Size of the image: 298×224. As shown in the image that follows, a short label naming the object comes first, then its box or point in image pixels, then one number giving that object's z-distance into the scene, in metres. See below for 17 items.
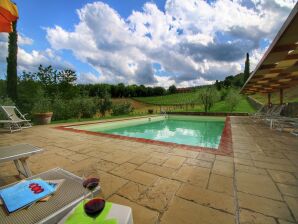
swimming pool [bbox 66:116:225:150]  6.82
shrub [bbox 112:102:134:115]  13.85
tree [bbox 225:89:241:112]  16.28
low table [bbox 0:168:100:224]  0.95
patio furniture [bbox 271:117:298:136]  5.06
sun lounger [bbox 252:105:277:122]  8.23
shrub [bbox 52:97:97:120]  9.25
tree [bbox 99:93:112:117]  12.70
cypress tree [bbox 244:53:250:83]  32.60
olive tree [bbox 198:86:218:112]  17.09
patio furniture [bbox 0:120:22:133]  5.76
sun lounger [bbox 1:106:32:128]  5.54
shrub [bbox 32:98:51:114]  8.02
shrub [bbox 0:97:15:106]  7.28
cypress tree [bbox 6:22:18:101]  9.56
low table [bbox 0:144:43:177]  1.70
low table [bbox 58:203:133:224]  0.86
